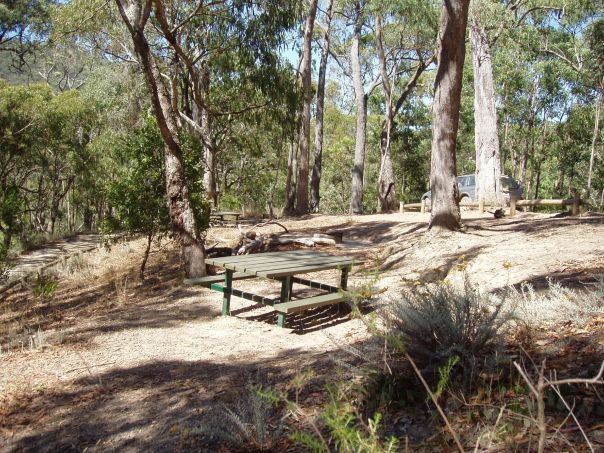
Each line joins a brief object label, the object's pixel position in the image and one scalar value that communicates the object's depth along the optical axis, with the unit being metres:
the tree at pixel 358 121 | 19.14
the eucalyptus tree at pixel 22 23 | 17.45
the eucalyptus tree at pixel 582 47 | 20.25
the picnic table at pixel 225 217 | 13.25
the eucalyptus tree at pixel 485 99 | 15.19
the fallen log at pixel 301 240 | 9.61
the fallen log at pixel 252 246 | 8.96
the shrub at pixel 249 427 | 2.77
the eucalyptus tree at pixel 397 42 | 18.93
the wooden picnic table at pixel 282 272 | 5.13
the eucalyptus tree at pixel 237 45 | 11.41
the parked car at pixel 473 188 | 16.59
